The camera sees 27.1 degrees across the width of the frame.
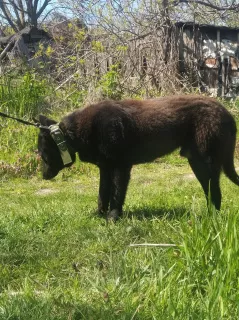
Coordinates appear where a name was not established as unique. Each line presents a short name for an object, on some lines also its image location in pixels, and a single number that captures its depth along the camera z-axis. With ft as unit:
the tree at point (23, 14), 89.56
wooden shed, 42.32
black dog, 18.34
